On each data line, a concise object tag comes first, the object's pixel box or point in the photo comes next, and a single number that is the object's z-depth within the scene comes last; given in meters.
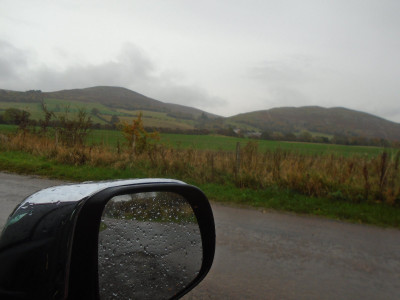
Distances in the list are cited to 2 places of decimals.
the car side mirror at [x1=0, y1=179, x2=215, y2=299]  1.01
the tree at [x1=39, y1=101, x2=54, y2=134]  18.03
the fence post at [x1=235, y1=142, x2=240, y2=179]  10.55
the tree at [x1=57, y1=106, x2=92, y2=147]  15.84
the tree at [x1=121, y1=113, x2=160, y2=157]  14.98
